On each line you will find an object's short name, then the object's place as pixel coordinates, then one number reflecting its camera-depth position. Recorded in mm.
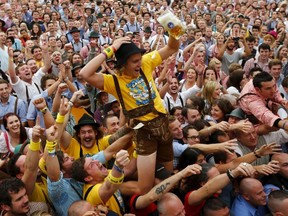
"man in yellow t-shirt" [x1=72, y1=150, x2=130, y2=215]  3111
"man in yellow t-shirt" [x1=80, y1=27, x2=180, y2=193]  3492
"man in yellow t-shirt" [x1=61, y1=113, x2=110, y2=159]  4270
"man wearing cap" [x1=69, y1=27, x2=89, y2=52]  9562
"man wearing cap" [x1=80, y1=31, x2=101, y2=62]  8344
